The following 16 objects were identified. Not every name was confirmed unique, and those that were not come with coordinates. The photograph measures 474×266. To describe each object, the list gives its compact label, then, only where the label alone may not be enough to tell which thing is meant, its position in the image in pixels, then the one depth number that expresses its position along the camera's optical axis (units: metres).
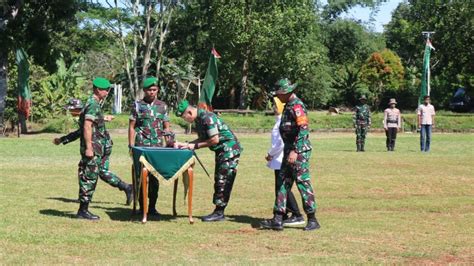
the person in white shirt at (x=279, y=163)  10.06
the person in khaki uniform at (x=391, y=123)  24.78
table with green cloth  9.93
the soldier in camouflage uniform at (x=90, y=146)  10.12
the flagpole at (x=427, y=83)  42.56
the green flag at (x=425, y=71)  42.28
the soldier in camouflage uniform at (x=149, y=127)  10.66
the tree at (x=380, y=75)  60.59
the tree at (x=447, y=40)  54.66
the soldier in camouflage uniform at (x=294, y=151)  9.47
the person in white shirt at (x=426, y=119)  24.03
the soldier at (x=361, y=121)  24.95
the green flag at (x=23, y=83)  33.75
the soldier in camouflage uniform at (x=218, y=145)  9.89
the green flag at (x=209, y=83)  41.31
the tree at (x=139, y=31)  46.08
